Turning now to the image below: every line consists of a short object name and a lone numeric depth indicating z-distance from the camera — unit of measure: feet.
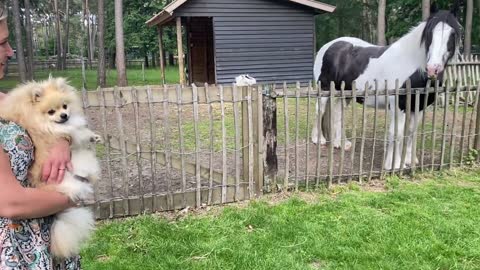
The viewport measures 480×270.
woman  4.71
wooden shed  55.62
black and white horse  18.16
